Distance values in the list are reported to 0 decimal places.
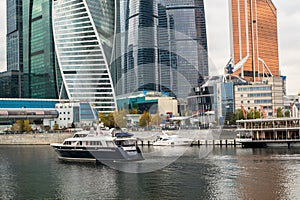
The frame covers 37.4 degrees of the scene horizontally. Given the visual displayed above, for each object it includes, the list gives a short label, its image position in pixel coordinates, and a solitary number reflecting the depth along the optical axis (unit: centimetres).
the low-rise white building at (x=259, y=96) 14738
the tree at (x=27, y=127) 13225
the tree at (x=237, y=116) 12601
